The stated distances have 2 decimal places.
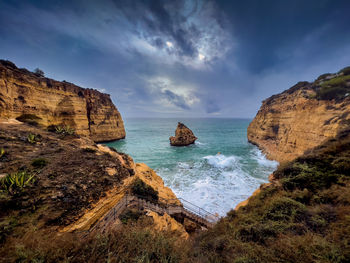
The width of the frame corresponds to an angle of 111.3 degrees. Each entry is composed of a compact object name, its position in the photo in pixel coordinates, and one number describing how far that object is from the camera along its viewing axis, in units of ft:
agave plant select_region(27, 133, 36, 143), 25.85
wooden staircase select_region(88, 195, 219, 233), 15.93
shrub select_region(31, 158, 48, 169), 19.08
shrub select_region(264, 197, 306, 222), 13.42
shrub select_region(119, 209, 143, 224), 17.14
